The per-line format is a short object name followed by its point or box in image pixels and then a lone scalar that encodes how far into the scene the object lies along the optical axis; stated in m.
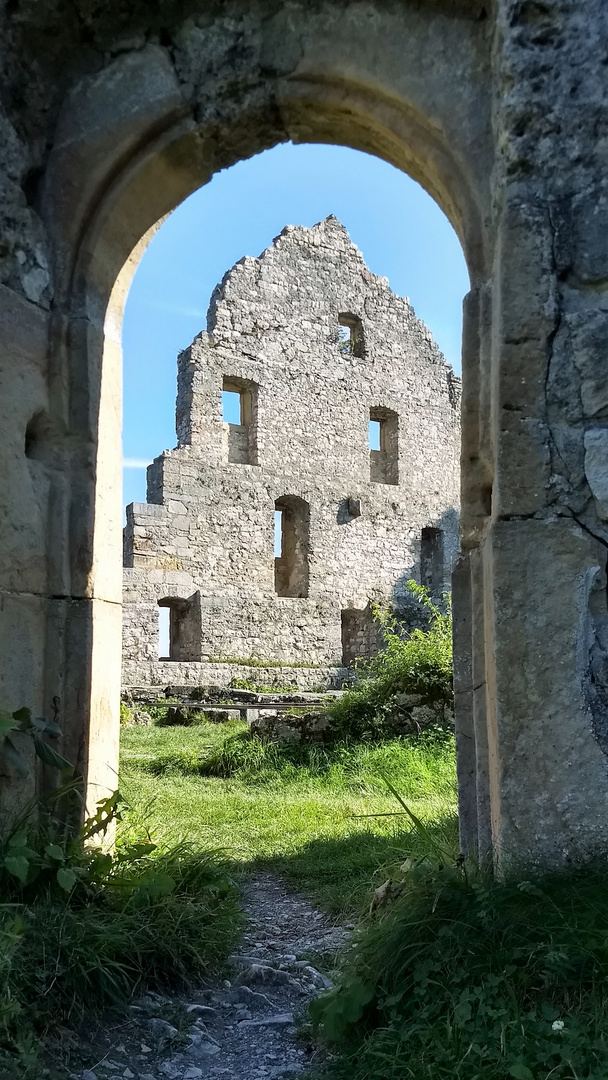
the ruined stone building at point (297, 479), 15.02
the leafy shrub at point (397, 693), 7.08
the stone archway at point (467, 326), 2.31
